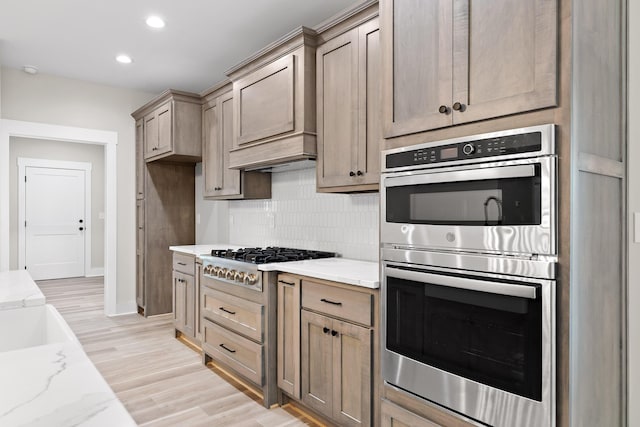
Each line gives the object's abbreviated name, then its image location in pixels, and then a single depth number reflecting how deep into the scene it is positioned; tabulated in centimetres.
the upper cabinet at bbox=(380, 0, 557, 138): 137
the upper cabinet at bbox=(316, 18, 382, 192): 243
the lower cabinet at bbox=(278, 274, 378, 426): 208
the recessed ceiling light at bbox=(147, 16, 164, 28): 318
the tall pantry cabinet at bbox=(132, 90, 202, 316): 470
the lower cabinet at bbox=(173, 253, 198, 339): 383
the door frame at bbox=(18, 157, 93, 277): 715
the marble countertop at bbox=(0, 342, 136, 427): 61
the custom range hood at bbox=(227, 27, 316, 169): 281
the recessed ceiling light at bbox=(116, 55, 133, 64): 397
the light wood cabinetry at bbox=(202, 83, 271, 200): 379
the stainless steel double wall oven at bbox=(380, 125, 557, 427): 134
